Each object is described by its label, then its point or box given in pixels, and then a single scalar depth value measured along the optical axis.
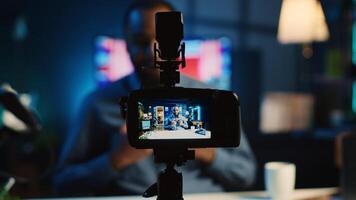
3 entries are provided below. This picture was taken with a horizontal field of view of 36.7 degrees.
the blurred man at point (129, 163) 1.73
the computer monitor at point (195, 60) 3.52
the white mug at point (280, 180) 1.43
